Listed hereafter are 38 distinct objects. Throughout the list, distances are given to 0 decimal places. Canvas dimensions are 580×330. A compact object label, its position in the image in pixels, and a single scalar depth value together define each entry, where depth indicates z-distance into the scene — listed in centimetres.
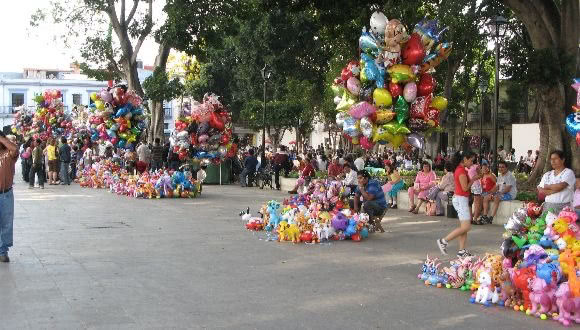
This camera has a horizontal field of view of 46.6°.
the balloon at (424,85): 1089
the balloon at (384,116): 1073
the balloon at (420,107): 1080
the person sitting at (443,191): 1484
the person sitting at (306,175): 1915
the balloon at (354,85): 1113
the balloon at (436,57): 1089
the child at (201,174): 2180
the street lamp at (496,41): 1602
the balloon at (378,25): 1072
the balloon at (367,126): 1080
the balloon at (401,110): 1072
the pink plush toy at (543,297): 636
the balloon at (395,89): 1074
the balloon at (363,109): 1080
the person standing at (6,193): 857
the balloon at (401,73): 1060
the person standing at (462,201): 926
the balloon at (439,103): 1105
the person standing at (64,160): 2306
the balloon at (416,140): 1102
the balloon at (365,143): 1117
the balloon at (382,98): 1073
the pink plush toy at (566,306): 611
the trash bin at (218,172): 2425
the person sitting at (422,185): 1544
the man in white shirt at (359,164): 1971
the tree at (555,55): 1445
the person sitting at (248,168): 2357
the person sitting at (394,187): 1684
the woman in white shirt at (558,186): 818
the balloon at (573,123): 777
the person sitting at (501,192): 1365
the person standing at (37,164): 2141
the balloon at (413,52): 1066
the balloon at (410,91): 1066
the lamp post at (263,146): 2462
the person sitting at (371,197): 1179
